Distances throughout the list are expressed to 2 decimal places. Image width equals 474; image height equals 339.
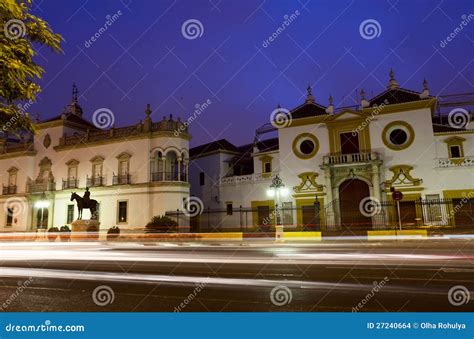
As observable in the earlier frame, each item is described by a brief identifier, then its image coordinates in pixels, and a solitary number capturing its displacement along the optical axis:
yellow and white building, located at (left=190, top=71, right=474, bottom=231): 25.33
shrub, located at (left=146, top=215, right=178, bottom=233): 26.02
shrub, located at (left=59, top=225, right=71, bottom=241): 25.92
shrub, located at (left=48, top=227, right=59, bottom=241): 27.07
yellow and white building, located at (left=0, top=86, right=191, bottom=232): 29.38
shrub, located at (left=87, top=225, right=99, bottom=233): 25.92
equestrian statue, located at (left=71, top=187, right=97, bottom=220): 25.97
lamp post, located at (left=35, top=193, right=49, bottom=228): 32.36
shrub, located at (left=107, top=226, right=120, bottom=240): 27.51
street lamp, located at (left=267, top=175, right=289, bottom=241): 28.90
